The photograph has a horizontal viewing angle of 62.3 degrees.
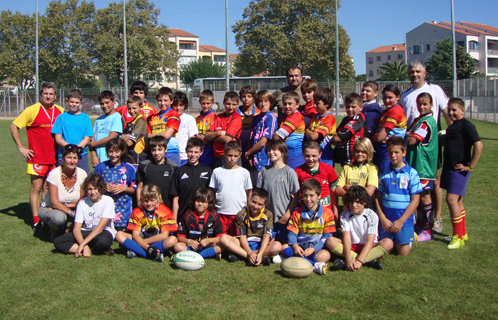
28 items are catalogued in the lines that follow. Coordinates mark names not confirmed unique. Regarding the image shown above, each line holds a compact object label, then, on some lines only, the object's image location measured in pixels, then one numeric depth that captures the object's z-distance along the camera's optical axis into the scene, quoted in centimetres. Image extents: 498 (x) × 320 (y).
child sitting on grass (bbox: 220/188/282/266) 442
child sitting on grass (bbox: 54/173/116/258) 460
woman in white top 510
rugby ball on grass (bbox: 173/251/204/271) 416
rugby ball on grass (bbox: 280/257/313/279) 391
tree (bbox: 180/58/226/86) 6300
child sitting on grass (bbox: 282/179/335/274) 430
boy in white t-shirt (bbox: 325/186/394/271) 415
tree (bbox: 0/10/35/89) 4778
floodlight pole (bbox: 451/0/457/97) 2369
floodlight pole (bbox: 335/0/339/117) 2662
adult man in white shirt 532
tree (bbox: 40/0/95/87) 4866
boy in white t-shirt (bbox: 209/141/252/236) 480
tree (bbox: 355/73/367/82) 9344
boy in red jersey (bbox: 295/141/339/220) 464
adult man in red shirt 562
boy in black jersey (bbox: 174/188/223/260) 453
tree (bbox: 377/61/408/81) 5831
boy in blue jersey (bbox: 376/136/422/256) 454
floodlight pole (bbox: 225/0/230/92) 1968
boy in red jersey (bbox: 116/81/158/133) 591
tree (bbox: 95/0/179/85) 4891
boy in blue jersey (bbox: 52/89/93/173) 557
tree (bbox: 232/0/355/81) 4894
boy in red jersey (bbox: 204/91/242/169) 525
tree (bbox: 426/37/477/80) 4562
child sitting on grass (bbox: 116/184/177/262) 456
